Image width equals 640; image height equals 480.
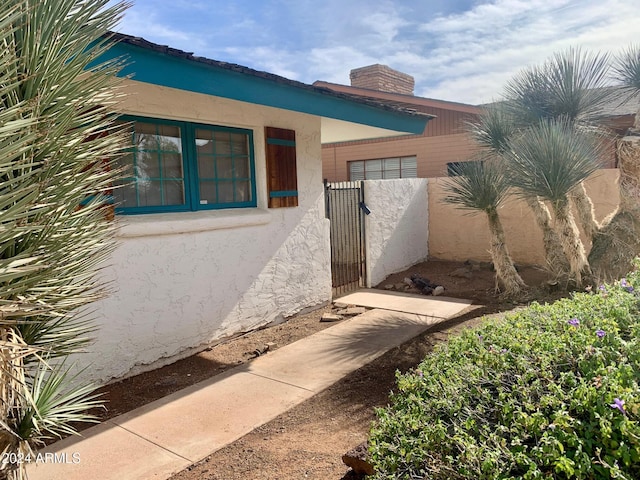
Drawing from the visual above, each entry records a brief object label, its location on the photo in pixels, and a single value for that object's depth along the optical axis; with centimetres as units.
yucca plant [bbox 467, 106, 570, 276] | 743
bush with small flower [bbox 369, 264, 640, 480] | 172
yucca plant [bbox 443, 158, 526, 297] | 718
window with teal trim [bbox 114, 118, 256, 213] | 491
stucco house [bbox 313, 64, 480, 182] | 1439
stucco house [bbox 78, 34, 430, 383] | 455
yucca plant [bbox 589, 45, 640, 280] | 686
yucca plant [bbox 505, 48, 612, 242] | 728
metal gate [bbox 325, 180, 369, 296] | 864
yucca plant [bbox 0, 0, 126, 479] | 173
